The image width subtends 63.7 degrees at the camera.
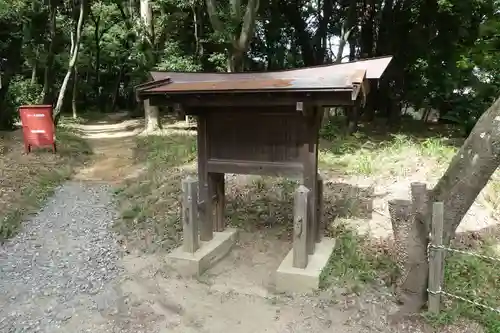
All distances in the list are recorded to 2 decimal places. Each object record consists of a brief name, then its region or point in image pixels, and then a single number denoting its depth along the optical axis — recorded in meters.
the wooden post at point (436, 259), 3.46
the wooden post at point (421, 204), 3.61
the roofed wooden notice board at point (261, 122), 4.07
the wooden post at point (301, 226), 4.27
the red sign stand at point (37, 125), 9.17
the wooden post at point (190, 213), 4.66
